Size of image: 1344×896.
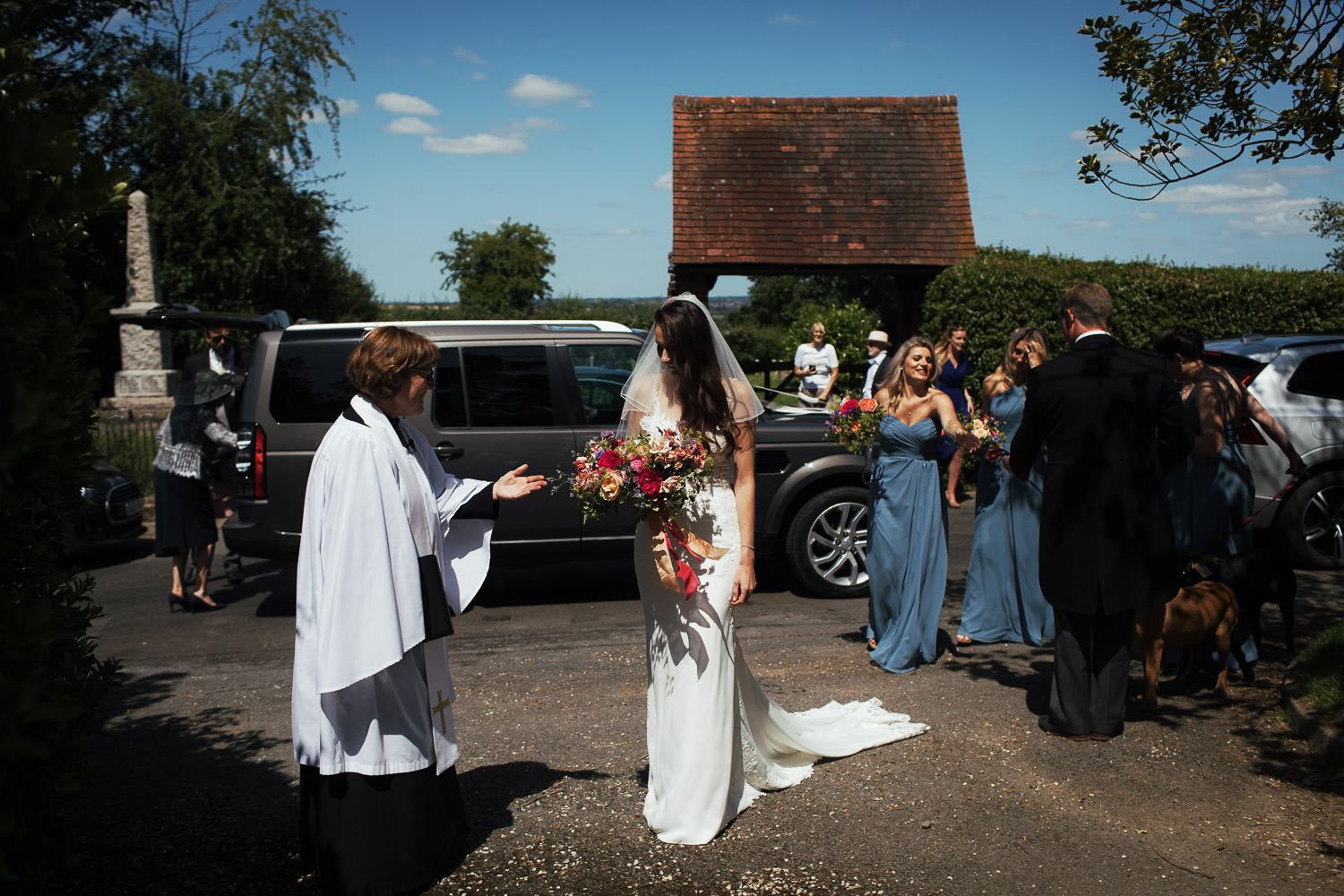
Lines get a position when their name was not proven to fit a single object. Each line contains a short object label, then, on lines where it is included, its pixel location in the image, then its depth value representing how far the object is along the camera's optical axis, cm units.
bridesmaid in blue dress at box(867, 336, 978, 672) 604
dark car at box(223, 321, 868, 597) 725
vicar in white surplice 334
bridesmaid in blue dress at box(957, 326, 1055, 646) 637
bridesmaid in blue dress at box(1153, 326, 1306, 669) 588
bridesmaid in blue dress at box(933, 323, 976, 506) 1044
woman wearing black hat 768
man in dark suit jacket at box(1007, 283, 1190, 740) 467
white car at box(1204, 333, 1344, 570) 835
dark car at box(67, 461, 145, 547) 938
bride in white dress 396
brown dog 511
